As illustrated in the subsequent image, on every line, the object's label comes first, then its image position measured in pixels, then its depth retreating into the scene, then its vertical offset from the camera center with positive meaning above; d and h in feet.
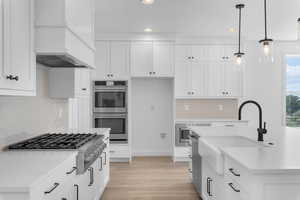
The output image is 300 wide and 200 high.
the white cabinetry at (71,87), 8.26 +0.54
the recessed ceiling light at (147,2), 8.95 +4.26
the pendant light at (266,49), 7.28 +1.82
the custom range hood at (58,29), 5.44 +1.89
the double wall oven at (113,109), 13.89 -0.62
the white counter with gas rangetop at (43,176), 3.11 -1.31
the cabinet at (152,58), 14.26 +2.86
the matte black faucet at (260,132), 6.07 -0.93
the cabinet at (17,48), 4.12 +1.13
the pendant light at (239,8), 9.38 +4.25
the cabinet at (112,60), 14.10 +2.70
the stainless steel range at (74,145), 5.36 -1.25
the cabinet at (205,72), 14.53 +1.95
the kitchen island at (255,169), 3.73 -1.40
